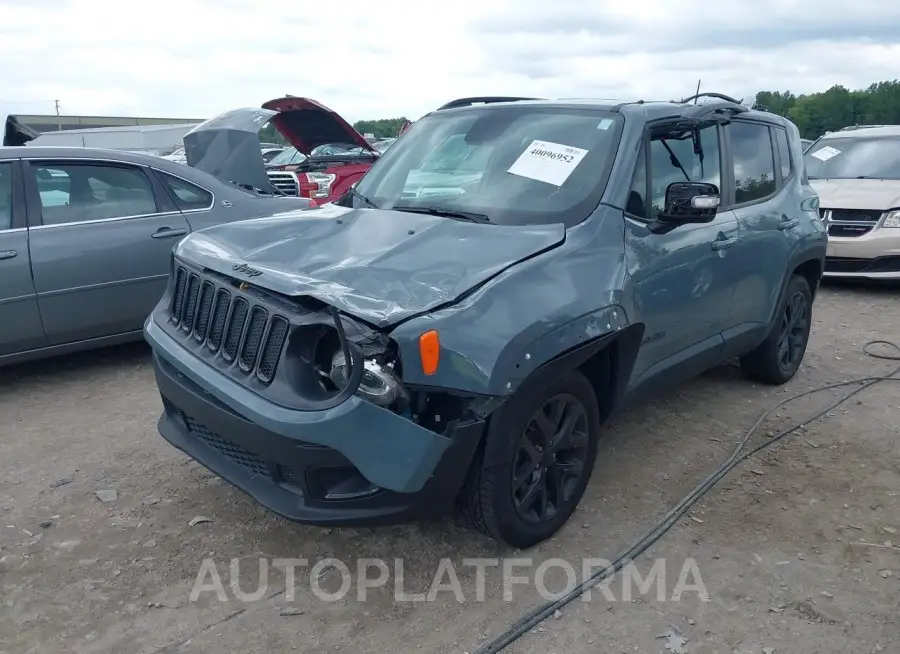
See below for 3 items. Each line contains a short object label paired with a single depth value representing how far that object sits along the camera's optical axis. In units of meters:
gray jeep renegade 2.68
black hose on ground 2.78
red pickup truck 9.14
